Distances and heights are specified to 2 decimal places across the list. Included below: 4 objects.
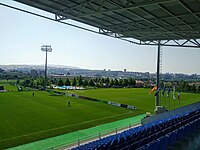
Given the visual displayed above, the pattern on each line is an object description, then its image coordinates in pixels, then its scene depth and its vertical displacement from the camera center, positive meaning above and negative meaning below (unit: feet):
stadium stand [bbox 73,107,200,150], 22.34 -7.26
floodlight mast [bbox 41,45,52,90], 213.79 +26.35
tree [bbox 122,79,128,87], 257.85 -7.71
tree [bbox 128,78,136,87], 260.21 -6.44
